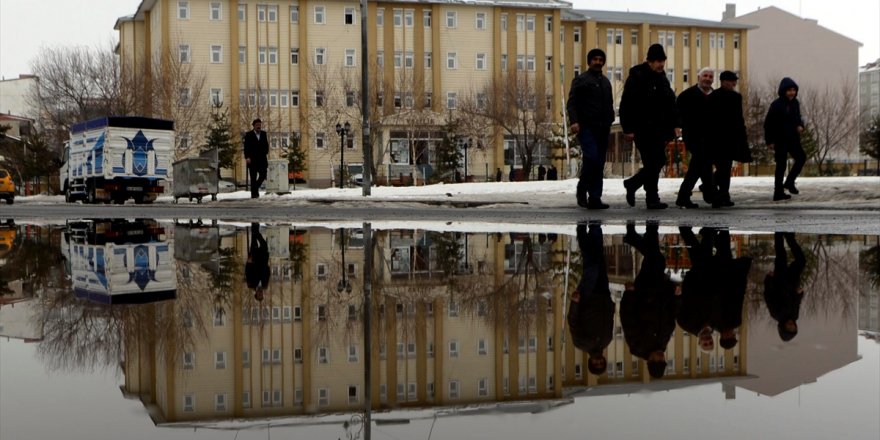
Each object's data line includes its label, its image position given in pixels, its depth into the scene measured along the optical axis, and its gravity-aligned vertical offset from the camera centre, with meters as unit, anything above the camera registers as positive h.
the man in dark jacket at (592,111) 12.42 +1.13
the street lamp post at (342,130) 43.62 +3.16
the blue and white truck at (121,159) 31.47 +1.37
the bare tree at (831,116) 76.05 +6.45
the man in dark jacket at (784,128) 15.24 +1.05
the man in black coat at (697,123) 13.40 +1.01
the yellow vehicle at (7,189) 39.12 +0.39
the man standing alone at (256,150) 24.47 +1.24
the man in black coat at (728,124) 13.51 +1.00
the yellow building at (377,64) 66.00 +10.39
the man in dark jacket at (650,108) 12.44 +1.15
